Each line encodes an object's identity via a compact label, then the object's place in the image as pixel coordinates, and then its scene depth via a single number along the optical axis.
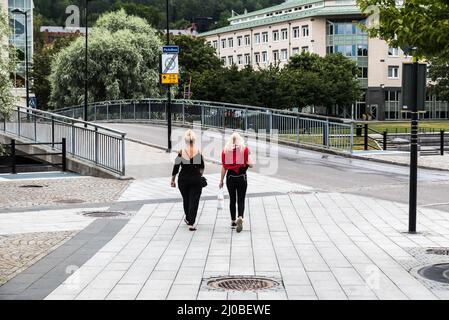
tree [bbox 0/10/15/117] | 17.95
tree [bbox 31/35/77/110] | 67.38
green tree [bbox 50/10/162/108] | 50.59
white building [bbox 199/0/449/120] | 88.50
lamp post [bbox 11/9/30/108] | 56.08
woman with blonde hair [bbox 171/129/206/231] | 12.12
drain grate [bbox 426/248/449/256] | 10.25
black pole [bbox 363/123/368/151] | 29.58
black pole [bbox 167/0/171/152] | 26.50
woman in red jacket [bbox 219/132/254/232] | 11.96
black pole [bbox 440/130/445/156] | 30.72
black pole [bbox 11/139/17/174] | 22.80
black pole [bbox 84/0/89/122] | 42.99
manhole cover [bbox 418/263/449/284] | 8.53
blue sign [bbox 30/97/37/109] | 54.04
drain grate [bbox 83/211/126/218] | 13.95
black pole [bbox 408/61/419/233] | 11.27
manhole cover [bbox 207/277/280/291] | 8.08
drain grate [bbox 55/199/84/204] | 16.34
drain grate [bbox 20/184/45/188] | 19.30
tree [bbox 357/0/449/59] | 8.38
